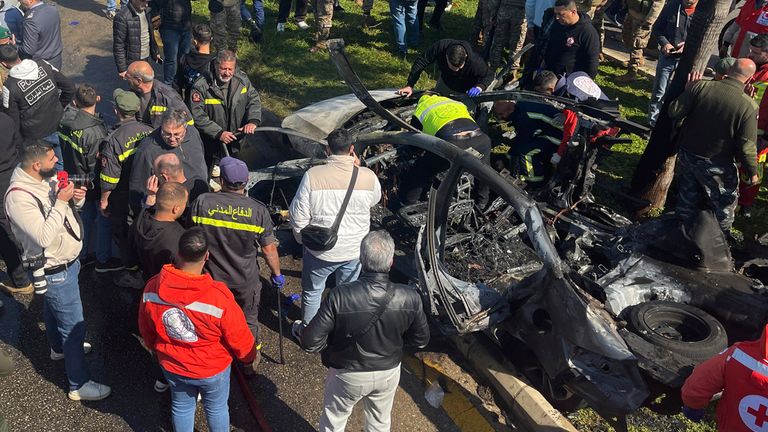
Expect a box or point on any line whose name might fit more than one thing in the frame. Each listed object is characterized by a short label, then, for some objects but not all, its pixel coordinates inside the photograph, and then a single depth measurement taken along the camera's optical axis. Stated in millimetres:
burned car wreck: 4180
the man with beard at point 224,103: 6445
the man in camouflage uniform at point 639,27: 9742
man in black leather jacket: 3588
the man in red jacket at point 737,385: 3275
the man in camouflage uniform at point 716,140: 5816
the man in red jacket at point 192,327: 3574
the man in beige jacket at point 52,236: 4102
